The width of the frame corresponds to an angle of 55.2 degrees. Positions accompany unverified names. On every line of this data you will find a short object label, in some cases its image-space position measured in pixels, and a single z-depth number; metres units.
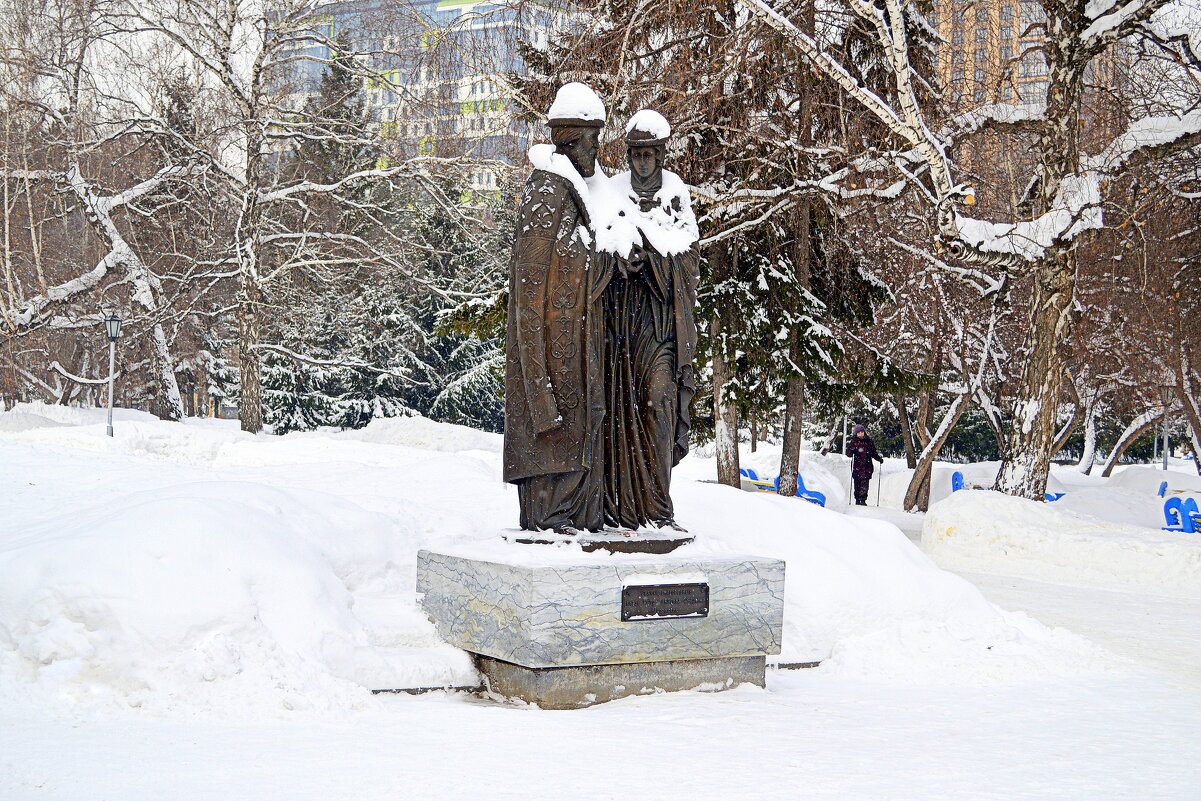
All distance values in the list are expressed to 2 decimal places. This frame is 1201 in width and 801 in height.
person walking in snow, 26.00
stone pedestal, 6.04
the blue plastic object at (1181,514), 18.59
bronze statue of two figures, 6.55
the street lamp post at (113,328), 24.84
